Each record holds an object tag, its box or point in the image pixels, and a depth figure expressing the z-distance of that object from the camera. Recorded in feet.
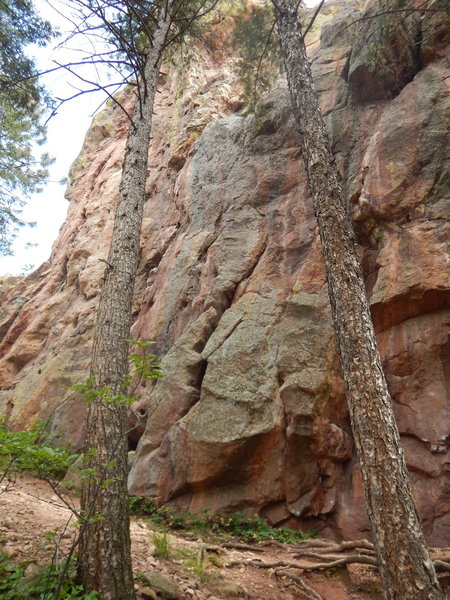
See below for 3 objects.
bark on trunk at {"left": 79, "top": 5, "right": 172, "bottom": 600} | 11.25
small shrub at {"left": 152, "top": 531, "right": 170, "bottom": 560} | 15.17
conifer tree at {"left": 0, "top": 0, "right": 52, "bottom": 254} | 33.37
